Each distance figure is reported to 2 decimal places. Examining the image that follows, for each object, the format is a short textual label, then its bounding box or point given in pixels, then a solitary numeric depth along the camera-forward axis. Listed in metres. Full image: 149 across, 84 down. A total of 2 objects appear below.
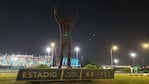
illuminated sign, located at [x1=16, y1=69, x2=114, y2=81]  10.12
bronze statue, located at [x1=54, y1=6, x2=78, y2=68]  12.56
